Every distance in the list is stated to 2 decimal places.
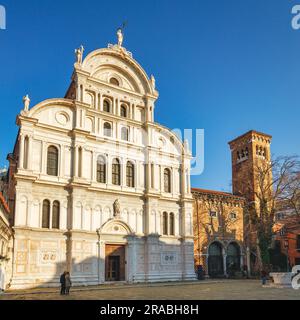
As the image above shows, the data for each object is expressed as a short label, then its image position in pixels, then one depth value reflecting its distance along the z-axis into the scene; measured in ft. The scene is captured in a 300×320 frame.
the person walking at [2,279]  79.66
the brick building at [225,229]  137.08
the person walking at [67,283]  77.71
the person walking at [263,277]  98.32
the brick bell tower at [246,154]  164.66
